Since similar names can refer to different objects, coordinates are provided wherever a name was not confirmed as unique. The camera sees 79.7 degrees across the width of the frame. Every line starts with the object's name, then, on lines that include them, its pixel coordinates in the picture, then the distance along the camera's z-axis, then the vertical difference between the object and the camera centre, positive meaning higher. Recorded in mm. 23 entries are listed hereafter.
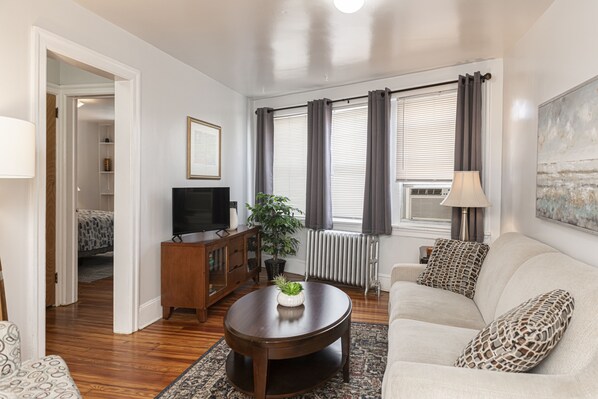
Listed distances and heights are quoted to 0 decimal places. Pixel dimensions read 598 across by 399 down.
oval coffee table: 1876 -828
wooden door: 3713 -122
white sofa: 1235 -670
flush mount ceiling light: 2191 +1152
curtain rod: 3612 +1158
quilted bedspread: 5402 -686
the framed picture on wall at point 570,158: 1906 +205
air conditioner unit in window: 4070 -158
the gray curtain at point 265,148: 5102 +599
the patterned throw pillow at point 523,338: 1317 -548
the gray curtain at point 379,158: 4168 +383
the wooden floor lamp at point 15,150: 1687 +184
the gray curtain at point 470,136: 3611 +564
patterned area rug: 2160 -1229
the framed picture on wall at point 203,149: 3918 +468
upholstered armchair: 1455 -820
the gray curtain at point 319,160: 4602 +390
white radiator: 4277 -830
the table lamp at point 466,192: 3244 -6
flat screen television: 3467 -204
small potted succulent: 2350 -694
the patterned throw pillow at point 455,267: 2732 -592
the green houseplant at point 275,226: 4637 -478
